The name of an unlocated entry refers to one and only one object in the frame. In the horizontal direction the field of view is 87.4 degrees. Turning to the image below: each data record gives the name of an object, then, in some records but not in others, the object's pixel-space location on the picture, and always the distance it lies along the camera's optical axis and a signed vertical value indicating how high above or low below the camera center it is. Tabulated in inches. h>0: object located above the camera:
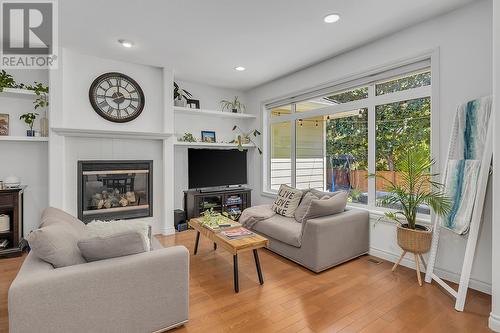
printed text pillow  146.1 -21.4
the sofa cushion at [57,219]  78.3 -17.5
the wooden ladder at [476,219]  83.7 -17.7
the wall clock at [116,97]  149.5 +39.6
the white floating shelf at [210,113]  180.1 +37.7
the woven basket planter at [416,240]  100.3 -29.4
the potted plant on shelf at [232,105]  208.4 +47.5
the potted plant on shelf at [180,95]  179.0 +48.3
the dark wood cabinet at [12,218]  125.3 -26.8
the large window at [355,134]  119.5 +16.7
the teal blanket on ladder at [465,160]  88.5 +1.5
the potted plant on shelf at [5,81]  128.4 +41.7
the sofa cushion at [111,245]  66.7 -21.2
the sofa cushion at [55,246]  63.9 -20.8
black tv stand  181.0 -26.6
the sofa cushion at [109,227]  86.1 -22.1
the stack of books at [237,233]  105.3 -28.8
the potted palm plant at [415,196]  100.1 -12.3
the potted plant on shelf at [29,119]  138.2 +23.8
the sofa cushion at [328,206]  116.0 -19.2
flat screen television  183.9 -2.4
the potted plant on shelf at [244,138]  203.2 +21.1
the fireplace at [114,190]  149.0 -15.7
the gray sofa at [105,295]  57.0 -31.7
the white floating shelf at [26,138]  129.6 +13.0
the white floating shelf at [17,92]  130.2 +36.6
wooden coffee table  96.2 -30.4
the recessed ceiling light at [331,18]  104.1 +59.3
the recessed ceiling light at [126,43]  127.9 +60.1
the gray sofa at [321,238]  111.0 -34.0
